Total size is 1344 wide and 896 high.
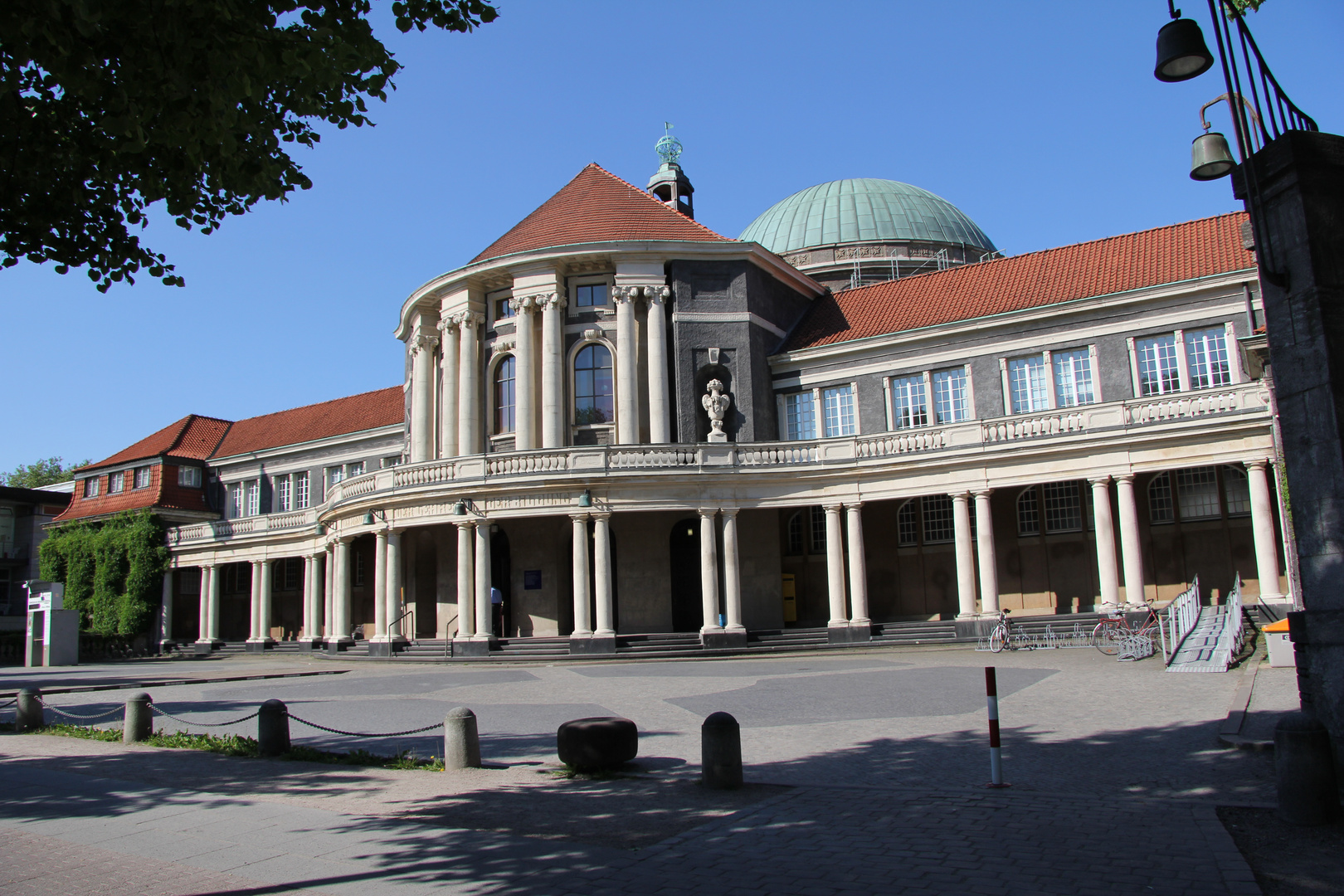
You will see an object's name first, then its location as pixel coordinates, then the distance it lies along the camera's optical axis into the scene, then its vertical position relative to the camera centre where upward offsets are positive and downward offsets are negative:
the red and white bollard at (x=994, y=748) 8.95 -1.57
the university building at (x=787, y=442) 29.20 +4.26
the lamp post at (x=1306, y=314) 7.93 +2.09
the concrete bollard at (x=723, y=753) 9.21 -1.56
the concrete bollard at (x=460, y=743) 10.91 -1.64
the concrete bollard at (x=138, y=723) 14.22 -1.66
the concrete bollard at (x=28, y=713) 15.98 -1.63
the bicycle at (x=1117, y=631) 21.33 -1.34
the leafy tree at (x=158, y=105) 7.85 +4.53
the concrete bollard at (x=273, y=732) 12.53 -1.63
